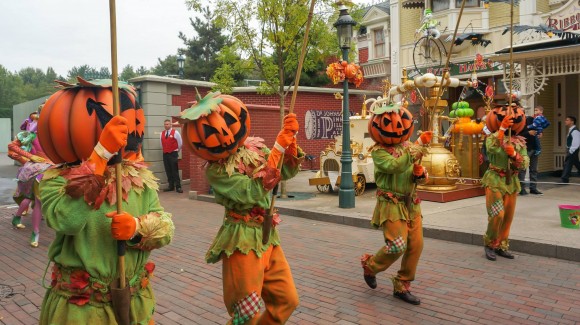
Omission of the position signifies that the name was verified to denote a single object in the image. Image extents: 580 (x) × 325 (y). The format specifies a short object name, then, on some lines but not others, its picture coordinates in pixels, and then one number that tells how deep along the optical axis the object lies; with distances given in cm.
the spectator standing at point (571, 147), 1195
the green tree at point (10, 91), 6288
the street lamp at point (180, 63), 1996
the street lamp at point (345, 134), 961
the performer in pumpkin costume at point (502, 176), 610
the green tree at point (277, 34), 1114
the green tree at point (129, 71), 6979
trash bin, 734
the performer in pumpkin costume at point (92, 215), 234
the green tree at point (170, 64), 3911
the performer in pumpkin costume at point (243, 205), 313
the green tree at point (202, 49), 3559
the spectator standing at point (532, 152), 1085
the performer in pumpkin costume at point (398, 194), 472
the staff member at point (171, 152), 1337
